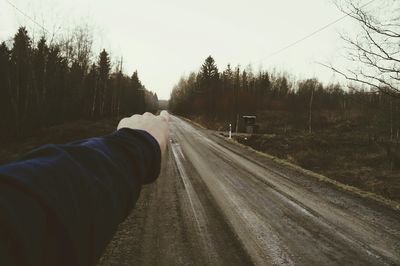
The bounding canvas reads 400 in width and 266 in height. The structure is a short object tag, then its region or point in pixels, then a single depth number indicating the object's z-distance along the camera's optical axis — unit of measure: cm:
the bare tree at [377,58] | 938
